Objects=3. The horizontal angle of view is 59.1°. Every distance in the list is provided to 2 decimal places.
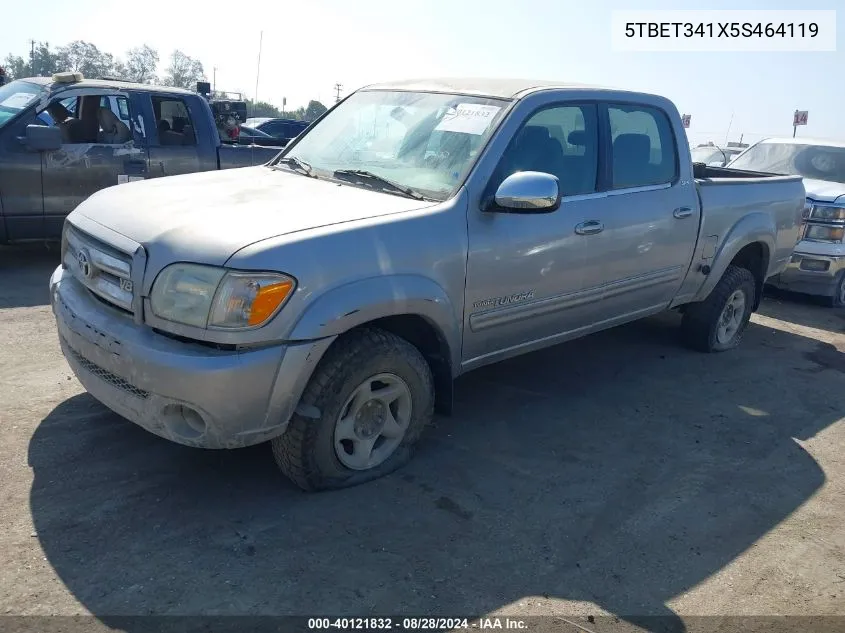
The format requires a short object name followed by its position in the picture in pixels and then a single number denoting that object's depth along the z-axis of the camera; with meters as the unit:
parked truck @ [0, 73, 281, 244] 6.69
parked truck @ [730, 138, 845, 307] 7.63
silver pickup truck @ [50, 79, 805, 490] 2.91
